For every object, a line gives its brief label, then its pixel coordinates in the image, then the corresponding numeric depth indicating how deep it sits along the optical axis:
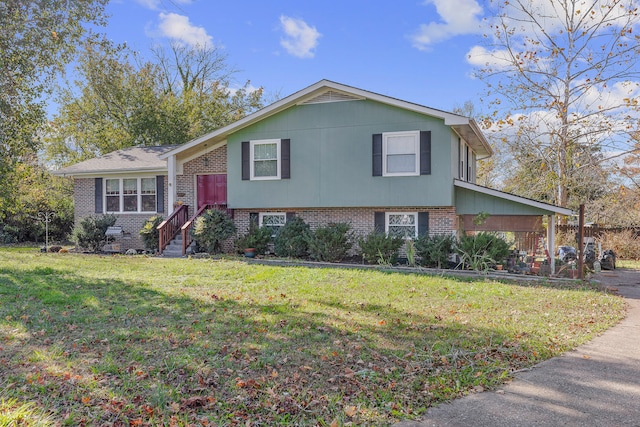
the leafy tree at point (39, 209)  22.38
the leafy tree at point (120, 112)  25.14
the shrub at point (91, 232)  16.50
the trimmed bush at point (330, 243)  13.36
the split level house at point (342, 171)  13.51
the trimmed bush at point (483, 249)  11.97
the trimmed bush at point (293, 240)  14.04
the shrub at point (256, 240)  14.69
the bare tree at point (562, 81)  17.91
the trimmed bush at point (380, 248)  12.89
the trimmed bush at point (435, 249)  12.33
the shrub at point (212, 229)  14.50
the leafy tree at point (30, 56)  10.00
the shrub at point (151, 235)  15.88
